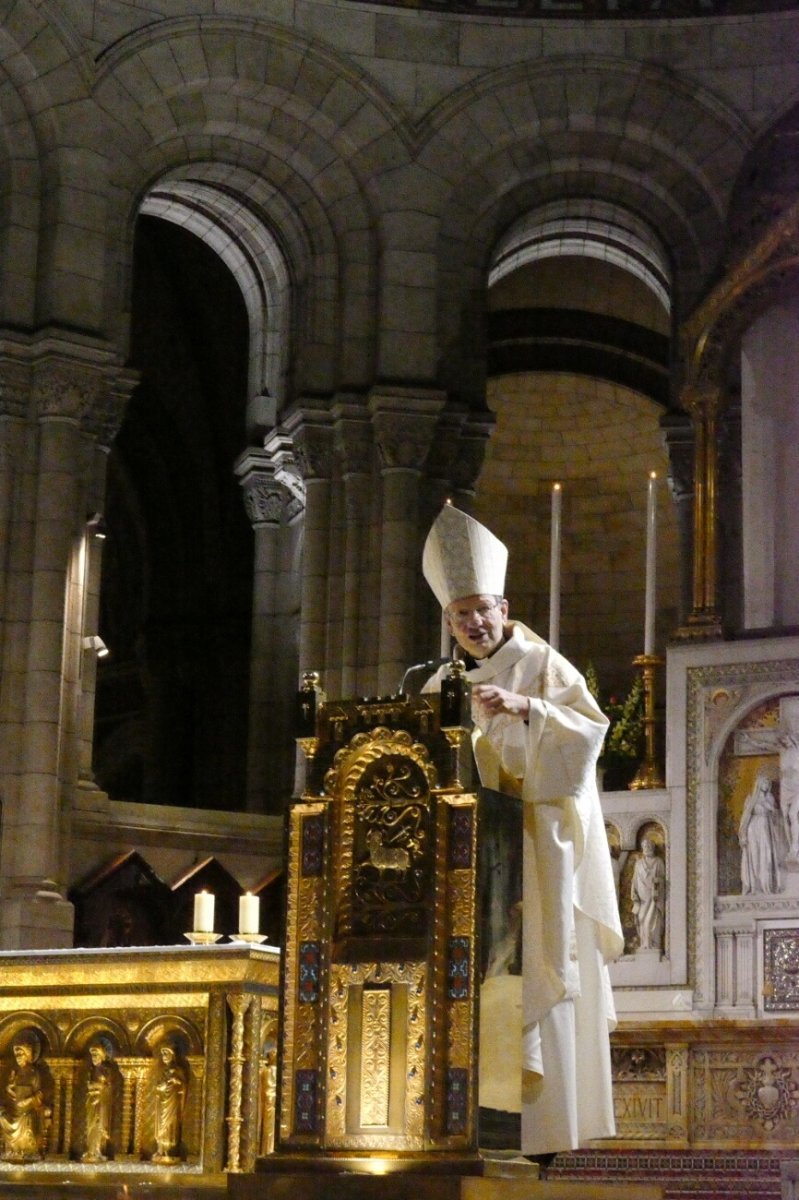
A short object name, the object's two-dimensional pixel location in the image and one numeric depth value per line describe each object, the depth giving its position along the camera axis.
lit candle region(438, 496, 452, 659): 8.70
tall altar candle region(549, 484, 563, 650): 11.21
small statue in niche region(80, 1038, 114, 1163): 7.50
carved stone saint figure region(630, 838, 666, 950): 11.35
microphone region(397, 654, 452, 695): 6.72
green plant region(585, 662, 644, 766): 12.45
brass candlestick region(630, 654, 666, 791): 11.75
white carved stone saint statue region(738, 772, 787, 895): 11.11
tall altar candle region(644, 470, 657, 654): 11.60
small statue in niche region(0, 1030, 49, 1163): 7.58
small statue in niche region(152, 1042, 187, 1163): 7.41
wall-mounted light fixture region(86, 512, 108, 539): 14.97
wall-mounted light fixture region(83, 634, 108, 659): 15.04
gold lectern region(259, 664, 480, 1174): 5.93
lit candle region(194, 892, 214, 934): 7.95
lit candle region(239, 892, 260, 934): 8.02
